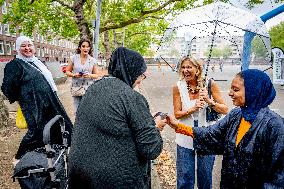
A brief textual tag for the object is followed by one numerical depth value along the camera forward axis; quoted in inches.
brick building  2055.9
